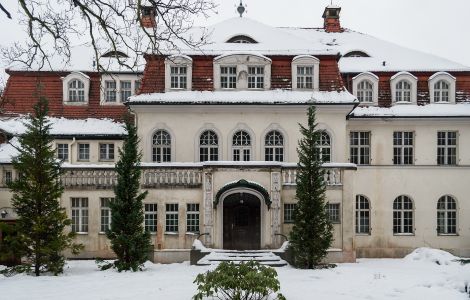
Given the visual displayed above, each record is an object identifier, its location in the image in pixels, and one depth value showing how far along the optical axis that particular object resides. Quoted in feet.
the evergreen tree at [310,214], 64.54
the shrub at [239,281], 39.40
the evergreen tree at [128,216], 63.52
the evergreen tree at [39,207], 59.88
